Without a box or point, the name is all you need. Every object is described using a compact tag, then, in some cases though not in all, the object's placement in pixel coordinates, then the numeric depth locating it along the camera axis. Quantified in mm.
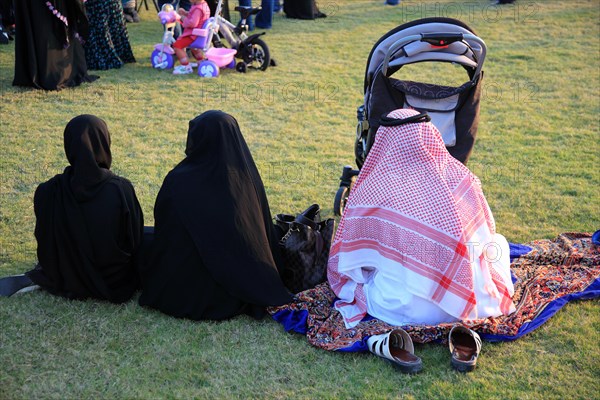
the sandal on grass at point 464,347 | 3400
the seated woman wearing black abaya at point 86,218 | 3719
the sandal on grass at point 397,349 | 3385
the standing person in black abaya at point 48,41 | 7355
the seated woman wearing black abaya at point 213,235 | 3697
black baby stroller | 4500
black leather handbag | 4070
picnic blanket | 3615
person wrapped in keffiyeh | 3613
